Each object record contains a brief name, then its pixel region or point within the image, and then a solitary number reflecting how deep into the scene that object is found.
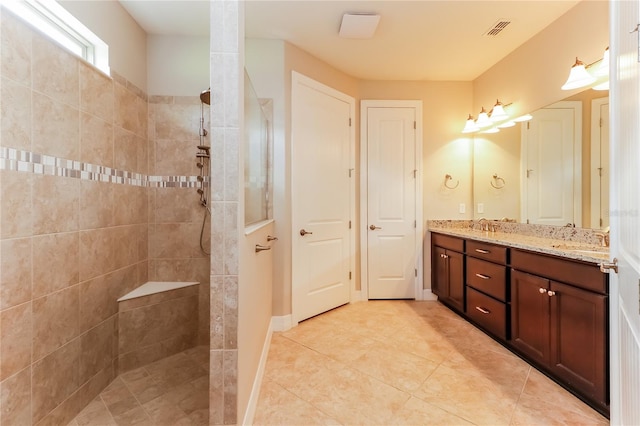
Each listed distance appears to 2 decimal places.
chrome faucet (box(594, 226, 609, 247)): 1.84
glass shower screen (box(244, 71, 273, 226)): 1.58
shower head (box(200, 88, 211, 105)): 2.06
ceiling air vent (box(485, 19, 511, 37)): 2.29
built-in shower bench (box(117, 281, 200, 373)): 1.92
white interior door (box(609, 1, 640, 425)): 0.88
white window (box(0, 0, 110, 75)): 1.41
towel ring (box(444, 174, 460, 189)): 3.35
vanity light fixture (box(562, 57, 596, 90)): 1.94
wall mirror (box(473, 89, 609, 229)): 1.92
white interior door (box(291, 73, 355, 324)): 2.67
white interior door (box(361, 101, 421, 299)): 3.31
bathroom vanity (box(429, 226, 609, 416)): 1.46
